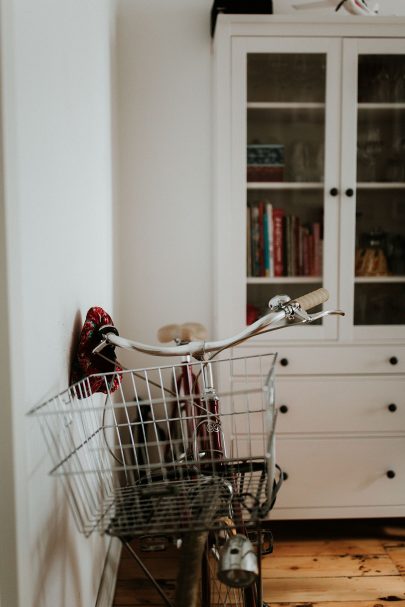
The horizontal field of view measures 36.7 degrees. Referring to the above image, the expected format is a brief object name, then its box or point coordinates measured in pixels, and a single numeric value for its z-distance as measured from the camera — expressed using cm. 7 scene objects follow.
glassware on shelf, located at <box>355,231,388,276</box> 236
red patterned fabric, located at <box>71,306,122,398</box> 139
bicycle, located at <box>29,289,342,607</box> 100
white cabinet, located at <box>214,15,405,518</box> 226
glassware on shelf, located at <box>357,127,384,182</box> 233
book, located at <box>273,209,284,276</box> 235
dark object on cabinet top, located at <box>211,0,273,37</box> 226
